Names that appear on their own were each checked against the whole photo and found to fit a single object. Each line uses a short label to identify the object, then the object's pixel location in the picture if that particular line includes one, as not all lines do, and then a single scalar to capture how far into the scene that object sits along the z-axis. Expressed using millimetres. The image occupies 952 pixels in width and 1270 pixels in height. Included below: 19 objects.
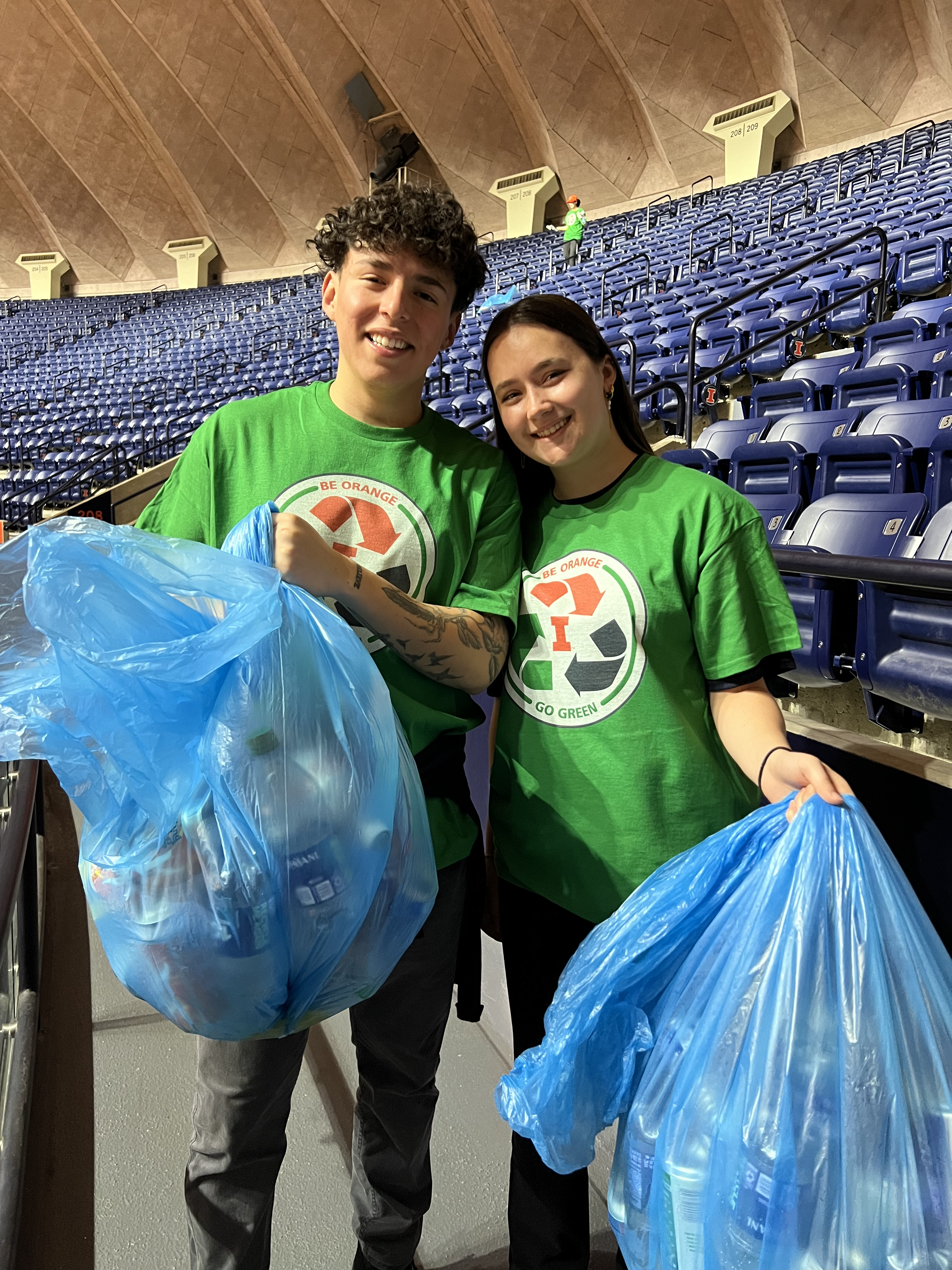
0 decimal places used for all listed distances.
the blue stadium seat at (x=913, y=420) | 2930
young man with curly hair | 1085
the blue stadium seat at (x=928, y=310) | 5125
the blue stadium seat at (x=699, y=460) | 3607
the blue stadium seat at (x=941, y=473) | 2639
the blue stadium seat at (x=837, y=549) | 2123
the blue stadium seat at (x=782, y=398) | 4441
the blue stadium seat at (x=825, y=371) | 4523
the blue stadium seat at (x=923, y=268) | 6445
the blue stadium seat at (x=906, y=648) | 1781
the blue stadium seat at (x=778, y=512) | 3033
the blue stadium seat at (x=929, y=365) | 3729
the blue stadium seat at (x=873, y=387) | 3916
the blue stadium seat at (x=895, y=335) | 4824
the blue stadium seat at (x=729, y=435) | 4078
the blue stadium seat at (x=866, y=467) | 2807
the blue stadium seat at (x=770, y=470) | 3180
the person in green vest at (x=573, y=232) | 15422
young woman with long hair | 1100
